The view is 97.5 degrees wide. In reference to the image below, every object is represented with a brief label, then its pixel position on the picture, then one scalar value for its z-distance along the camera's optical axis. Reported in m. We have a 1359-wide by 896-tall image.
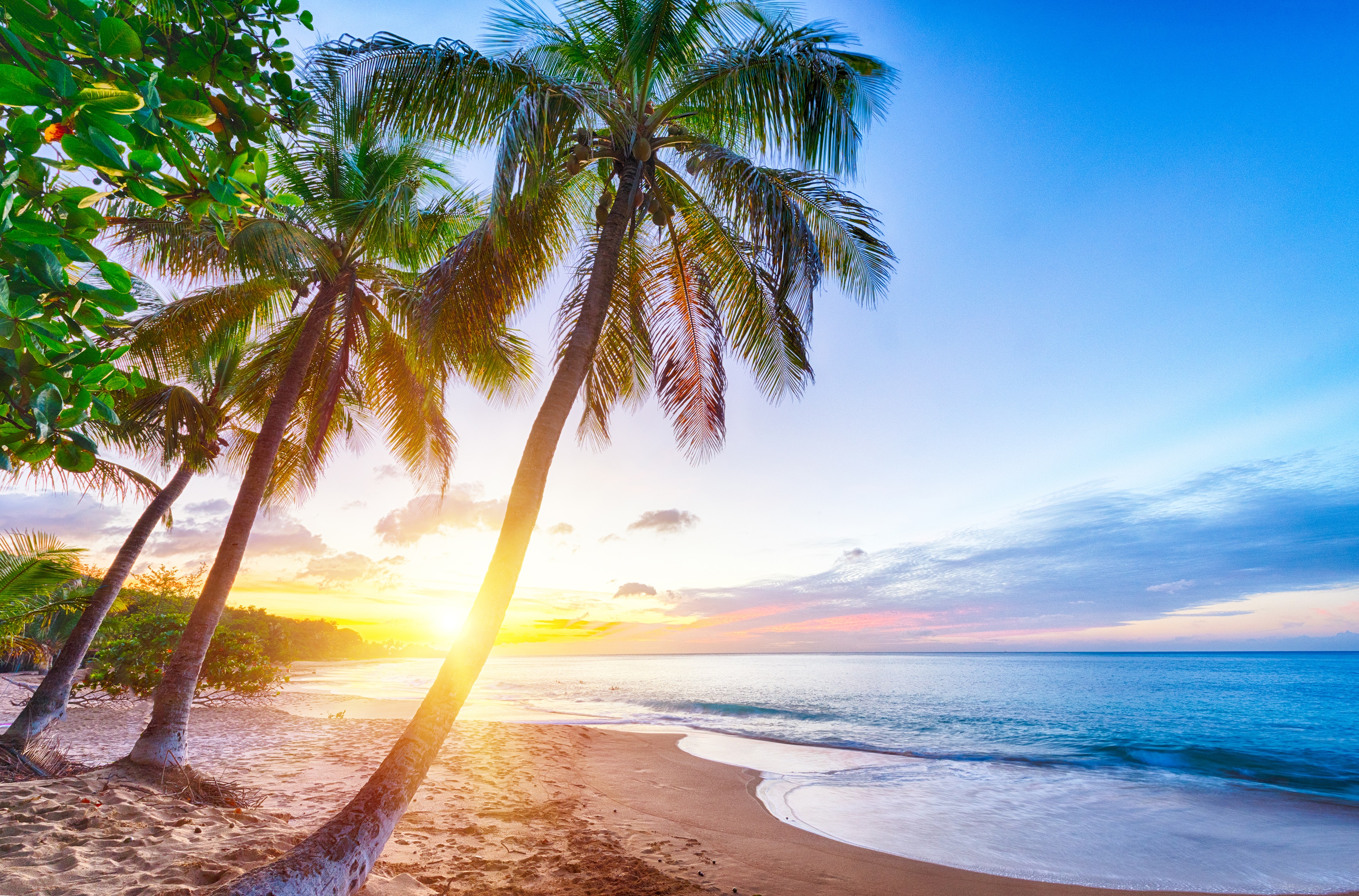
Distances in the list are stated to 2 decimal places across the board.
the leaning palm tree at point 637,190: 5.38
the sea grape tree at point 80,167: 1.17
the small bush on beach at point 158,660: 12.50
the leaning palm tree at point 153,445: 7.36
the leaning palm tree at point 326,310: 6.67
